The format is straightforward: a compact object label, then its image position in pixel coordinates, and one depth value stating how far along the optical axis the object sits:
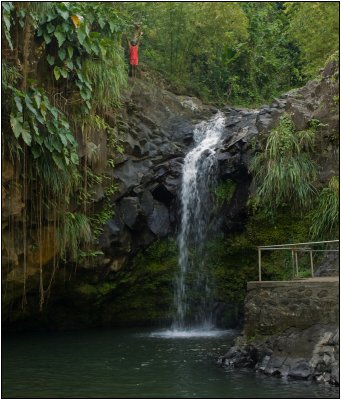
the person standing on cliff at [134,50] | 18.31
